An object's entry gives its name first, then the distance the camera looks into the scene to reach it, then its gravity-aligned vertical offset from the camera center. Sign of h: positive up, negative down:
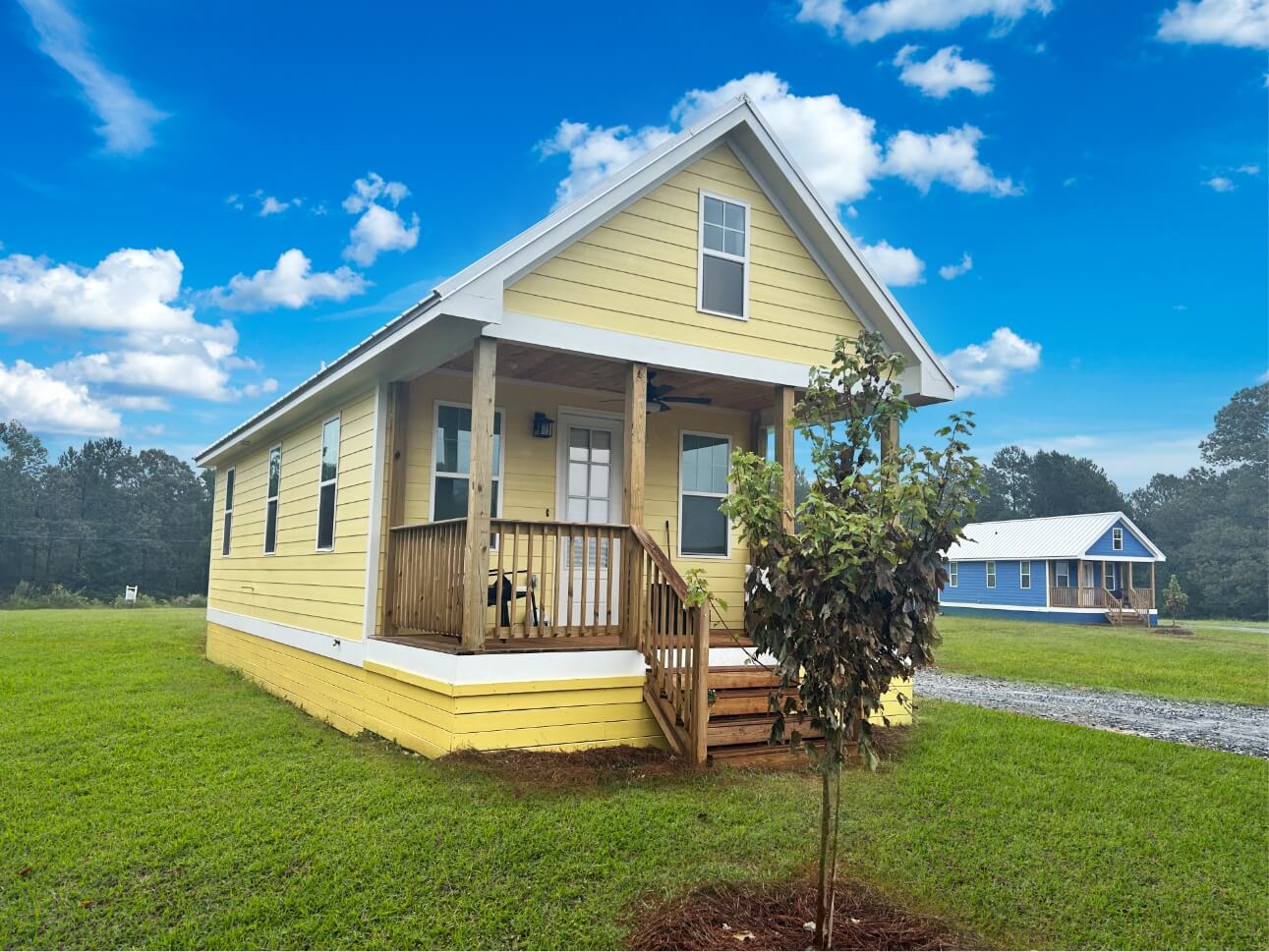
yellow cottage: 6.82 +1.11
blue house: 34.44 +0.14
